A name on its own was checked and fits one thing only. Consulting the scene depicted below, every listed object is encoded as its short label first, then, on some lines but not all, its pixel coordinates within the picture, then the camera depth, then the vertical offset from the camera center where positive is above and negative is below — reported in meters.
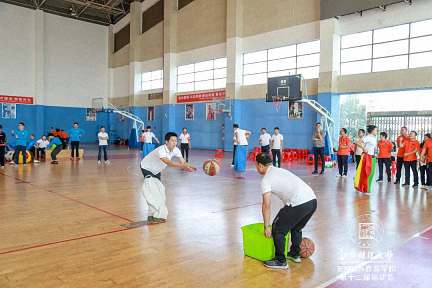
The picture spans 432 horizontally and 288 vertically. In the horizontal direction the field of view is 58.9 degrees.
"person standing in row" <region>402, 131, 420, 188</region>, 9.70 -0.48
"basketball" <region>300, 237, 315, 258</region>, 4.28 -1.29
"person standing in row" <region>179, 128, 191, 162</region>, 14.83 -0.35
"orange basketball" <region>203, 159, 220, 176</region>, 5.86 -0.55
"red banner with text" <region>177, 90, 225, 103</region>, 23.12 +2.26
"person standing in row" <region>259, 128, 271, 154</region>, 13.55 -0.22
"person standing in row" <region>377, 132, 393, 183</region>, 10.55 -0.52
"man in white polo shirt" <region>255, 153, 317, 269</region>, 3.86 -0.70
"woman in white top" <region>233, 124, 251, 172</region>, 12.75 -0.55
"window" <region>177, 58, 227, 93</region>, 23.27 +3.63
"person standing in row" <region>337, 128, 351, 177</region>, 11.13 -0.55
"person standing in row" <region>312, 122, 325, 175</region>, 11.80 -0.37
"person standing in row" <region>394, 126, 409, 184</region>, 9.98 -0.44
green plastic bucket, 4.12 -1.21
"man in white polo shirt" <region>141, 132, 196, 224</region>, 5.80 -0.81
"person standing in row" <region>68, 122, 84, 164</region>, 15.88 -0.39
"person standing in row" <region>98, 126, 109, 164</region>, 14.94 -0.35
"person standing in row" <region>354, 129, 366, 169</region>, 10.90 -0.48
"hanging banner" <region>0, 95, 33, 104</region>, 26.25 +2.16
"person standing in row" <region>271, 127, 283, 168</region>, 13.18 -0.38
